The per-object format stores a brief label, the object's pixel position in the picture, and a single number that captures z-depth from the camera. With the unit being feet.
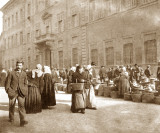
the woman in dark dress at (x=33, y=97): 26.37
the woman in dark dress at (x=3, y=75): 69.56
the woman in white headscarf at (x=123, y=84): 39.06
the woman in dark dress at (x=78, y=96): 26.25
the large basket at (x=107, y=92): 41.81
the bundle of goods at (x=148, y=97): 32.58
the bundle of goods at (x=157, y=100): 31.55
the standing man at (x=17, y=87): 20.88
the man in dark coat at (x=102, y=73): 61.20
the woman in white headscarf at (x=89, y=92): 28.63
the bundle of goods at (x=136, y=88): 35.50
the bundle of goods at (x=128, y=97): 36.09
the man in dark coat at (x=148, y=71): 51.11
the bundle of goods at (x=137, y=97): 33.91
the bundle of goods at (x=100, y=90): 43.33
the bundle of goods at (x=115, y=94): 39.88
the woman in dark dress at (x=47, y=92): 29.73
